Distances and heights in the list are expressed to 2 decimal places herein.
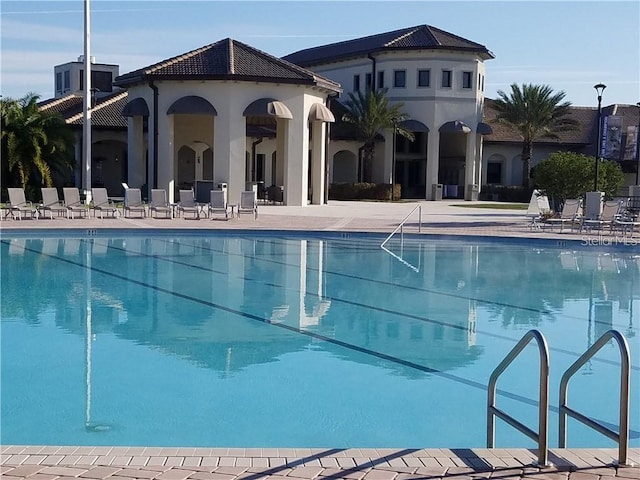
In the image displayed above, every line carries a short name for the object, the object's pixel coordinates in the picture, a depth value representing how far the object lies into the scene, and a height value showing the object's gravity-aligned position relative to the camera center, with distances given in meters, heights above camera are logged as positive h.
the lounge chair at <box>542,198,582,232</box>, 24.67 -0.80
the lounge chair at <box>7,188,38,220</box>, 24.67 -0.85
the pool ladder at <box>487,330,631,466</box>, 4.85 -1.32
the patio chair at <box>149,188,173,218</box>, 26.38 -0.79
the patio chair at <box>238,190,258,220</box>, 26.78 -0.68
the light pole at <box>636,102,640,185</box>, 42.78 +2.34
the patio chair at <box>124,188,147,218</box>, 26.28 -0.73
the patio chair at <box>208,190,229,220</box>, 26.91 -0.77
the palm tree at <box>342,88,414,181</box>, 44.03 +3.70
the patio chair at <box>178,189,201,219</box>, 26.38 -0.77
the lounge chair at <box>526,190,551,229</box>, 26.61 -0.85
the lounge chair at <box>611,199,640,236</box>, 23.72 -1.02
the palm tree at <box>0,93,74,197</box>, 32.16 +1.41
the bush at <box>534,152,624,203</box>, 27.83 +0.38
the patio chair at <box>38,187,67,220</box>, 25.22 -0.84
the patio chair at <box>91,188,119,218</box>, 26.02 -0.78
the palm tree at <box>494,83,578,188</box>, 46.50 +4.28
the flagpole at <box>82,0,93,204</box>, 29.66 +2.45
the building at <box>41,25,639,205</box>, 32.31 +2.93
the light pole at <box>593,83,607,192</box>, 26.95 +1.25
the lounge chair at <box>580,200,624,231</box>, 23.59 -0.83
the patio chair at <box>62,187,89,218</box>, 25.28 -0.83
